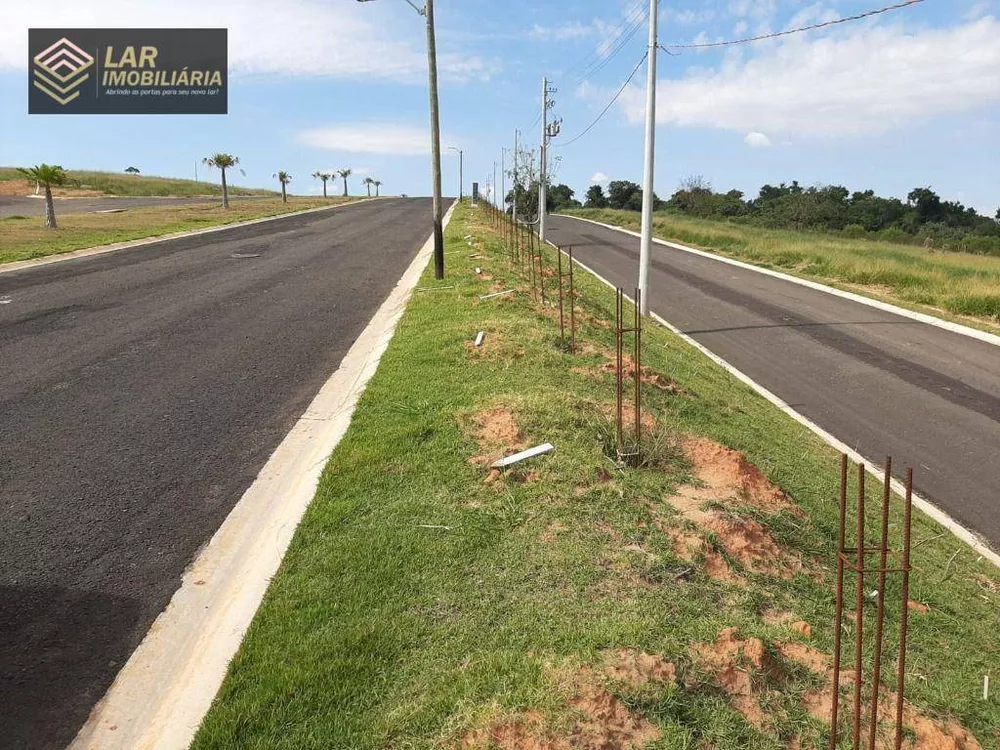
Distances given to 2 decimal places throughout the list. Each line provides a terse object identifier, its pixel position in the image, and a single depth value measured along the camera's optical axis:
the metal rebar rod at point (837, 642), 3.01
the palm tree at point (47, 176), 30.23
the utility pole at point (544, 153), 32.91
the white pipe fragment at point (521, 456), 5.73
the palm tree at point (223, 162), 51.09
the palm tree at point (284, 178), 62.75
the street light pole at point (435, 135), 15.23
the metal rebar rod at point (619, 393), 6.07
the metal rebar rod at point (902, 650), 2.93
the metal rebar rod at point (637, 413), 5.97
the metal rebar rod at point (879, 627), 2.79
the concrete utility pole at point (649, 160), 15.09
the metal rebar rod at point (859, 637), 2.92
